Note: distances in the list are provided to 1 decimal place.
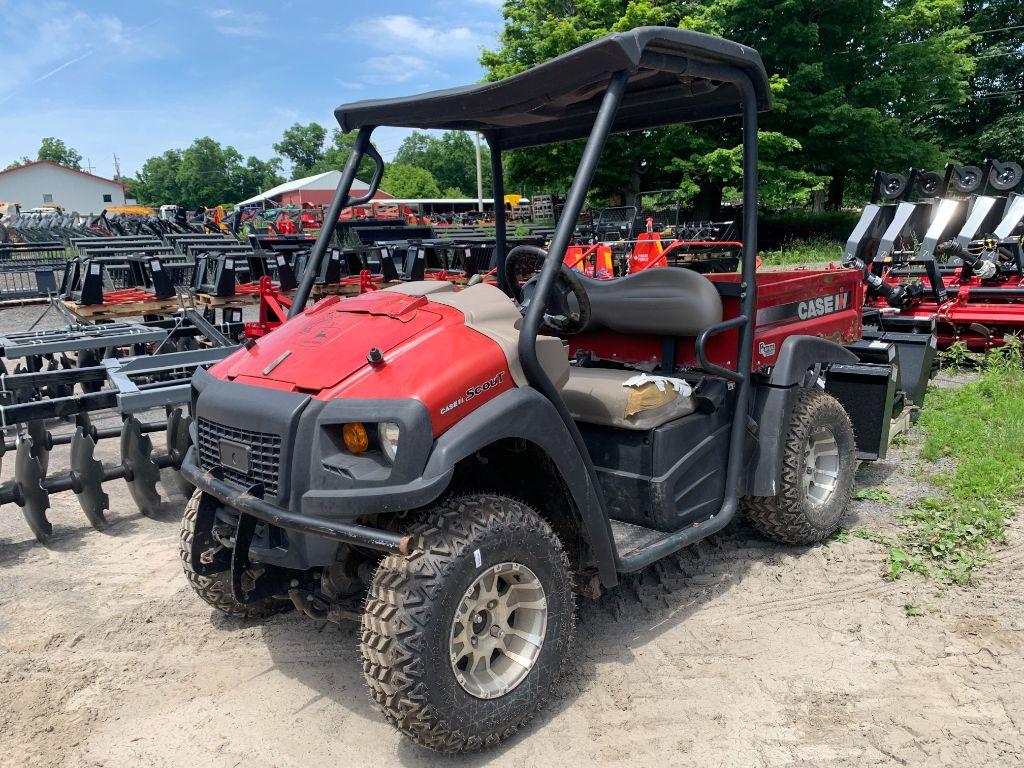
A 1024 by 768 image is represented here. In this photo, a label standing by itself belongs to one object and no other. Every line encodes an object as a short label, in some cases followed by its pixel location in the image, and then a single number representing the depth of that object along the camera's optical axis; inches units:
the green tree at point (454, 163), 3956.7
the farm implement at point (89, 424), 172.7
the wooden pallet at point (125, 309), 348.2
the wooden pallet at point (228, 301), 378.3
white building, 3102.9
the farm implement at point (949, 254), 324.5
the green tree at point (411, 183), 3164.4
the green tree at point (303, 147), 4790.8
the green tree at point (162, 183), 4069.9
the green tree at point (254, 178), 4073.6
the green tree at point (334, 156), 4515.3
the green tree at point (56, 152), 5369.1
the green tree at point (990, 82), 1275.8
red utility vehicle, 95.8
